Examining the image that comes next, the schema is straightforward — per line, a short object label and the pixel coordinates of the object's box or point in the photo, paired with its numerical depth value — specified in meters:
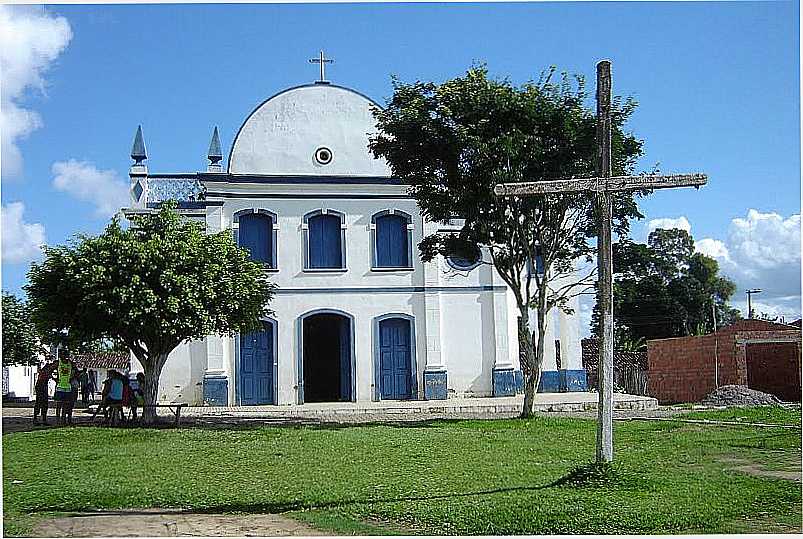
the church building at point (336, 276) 22.09
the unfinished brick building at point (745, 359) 21.20
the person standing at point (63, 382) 16.59
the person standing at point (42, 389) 16.72
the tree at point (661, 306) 35.22
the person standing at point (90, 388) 22.83
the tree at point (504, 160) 15.77
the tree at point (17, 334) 23.80
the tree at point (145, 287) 15.39
